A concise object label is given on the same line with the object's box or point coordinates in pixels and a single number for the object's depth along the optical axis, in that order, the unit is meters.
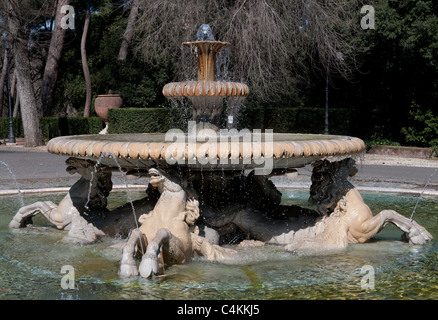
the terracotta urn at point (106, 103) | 21.83
